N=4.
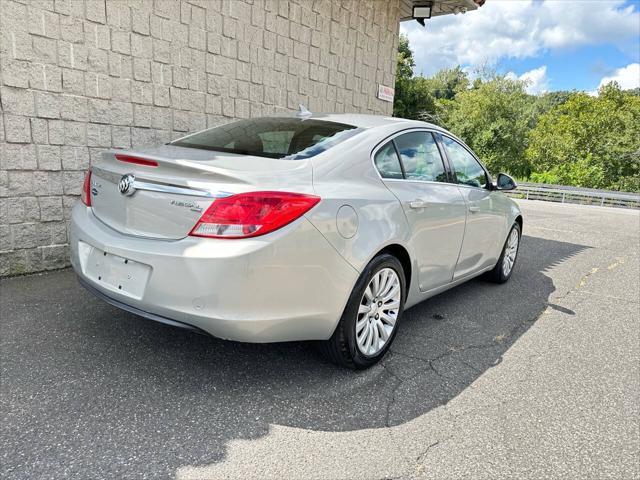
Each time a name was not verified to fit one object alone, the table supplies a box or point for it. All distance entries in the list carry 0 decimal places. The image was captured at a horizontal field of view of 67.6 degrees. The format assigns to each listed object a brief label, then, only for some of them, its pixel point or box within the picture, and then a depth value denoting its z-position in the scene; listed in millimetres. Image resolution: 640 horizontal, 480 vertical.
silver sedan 2298
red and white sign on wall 9055
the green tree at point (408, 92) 33875
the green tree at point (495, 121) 41312
